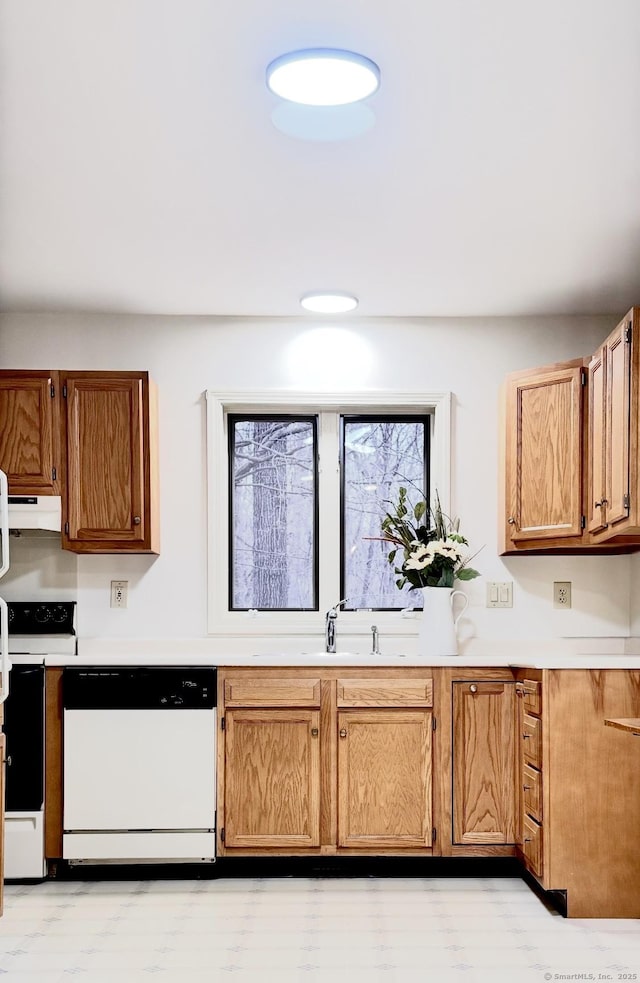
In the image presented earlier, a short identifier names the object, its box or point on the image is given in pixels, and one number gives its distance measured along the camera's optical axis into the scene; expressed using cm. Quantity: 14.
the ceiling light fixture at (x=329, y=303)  442
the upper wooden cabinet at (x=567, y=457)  384
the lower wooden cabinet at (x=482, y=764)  408
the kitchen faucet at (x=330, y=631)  456
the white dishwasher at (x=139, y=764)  406
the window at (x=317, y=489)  476
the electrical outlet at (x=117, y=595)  467
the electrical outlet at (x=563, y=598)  470
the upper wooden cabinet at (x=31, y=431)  437
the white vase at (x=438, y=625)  444
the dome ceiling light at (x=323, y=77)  238
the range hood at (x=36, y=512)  427
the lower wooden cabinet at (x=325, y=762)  408
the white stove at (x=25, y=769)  403
